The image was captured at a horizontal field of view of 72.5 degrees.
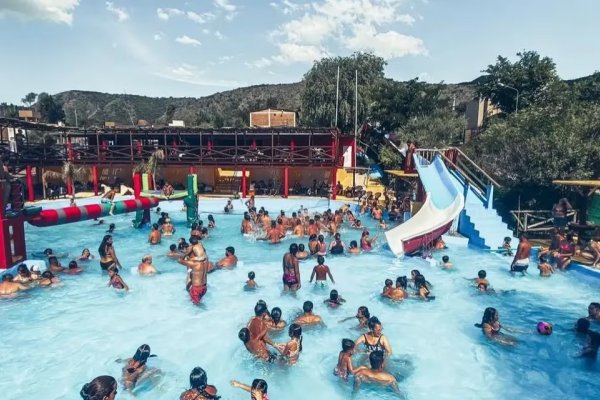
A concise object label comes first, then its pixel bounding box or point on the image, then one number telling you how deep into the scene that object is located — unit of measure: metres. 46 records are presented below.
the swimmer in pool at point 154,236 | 16.48
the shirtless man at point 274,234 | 16.58
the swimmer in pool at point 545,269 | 12.48
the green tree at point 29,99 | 106.56
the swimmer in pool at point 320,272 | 11.38
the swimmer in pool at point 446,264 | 13.26
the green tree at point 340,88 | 40.38
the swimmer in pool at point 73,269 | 12.67
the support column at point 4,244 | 11.36
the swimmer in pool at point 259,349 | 7.50
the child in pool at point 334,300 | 9.87
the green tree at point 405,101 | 32.38
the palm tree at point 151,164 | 26.38
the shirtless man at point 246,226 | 18.18
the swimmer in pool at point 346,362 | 6.89
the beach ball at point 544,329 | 8.95
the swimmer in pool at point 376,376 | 6.75
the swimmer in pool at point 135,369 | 6.74
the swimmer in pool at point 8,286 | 10.75
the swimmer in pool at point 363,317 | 8.62
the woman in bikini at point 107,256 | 12.32
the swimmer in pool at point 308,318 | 9.02
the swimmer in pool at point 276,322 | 8.25
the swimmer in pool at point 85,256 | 14.16
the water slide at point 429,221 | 13.80
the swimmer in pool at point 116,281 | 11.34
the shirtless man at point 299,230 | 17.38
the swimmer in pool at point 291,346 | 7.48
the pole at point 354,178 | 27.44
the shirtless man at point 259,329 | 7.43
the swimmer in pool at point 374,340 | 7.62
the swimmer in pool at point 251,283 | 11.56
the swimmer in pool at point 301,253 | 13.70
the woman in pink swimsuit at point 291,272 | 10.49
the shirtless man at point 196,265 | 9.70
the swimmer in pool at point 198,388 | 5.20
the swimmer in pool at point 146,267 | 12.70
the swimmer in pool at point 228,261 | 13.33
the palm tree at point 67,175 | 25.71
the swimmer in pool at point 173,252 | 14.17
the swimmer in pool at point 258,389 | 4.92
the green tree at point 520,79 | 30.44
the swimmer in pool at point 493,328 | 8.55
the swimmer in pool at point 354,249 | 14.94
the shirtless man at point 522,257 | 12.20
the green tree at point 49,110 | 89.07
